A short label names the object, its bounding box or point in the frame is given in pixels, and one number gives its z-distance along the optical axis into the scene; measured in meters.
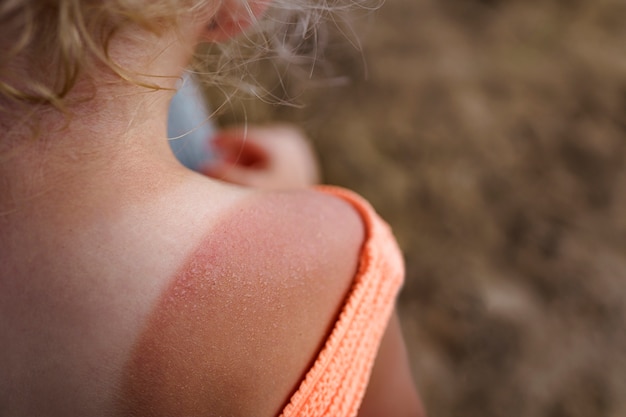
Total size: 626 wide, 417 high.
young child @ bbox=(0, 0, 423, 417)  0.30
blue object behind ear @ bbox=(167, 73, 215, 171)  0.50
